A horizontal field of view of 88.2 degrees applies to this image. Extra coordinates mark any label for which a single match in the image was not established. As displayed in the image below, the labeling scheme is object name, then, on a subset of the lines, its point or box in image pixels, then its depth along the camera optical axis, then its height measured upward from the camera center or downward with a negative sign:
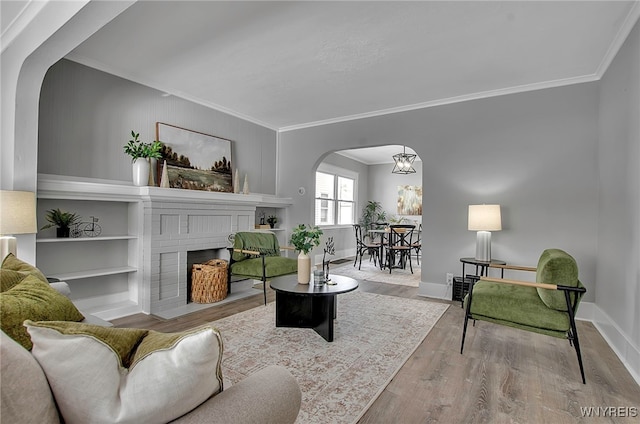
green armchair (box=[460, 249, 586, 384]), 2.37 -0.66
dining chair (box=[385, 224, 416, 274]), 6.69 -0.69
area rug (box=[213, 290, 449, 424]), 2.08 -1.15
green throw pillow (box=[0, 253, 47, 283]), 1.62 -0.30
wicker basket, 4.14 -0.92
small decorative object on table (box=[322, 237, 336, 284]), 3.30 -0.66
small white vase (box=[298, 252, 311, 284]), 3.22 -0.54
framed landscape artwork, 4.30 +0.73
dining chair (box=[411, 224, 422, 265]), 6.98 -0.67
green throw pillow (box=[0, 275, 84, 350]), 0.94 -0.33
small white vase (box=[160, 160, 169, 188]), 4.05 +0.38
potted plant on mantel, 3.79 +0.63
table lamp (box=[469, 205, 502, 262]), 3.82 -0.10
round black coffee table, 2.97 -0.88
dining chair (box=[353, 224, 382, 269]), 7.21 -0.78
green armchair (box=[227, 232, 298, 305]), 4.07 -0.62
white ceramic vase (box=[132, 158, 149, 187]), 3.79 +0.43
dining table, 6.89 -0.62
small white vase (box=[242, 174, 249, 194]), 5.11 +0.38
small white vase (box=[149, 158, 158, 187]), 3.97 +0.49
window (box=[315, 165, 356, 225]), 7.85 +0.42
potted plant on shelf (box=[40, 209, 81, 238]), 3.29 -0.13
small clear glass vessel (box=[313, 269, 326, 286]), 3.23 -0.65
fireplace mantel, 3.50 -0.41
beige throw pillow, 0.76 -0.40
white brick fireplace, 3.73 -0.32
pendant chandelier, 6.76 +1.09
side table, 3.87 -0.86
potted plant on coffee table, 3.22 -0.35
